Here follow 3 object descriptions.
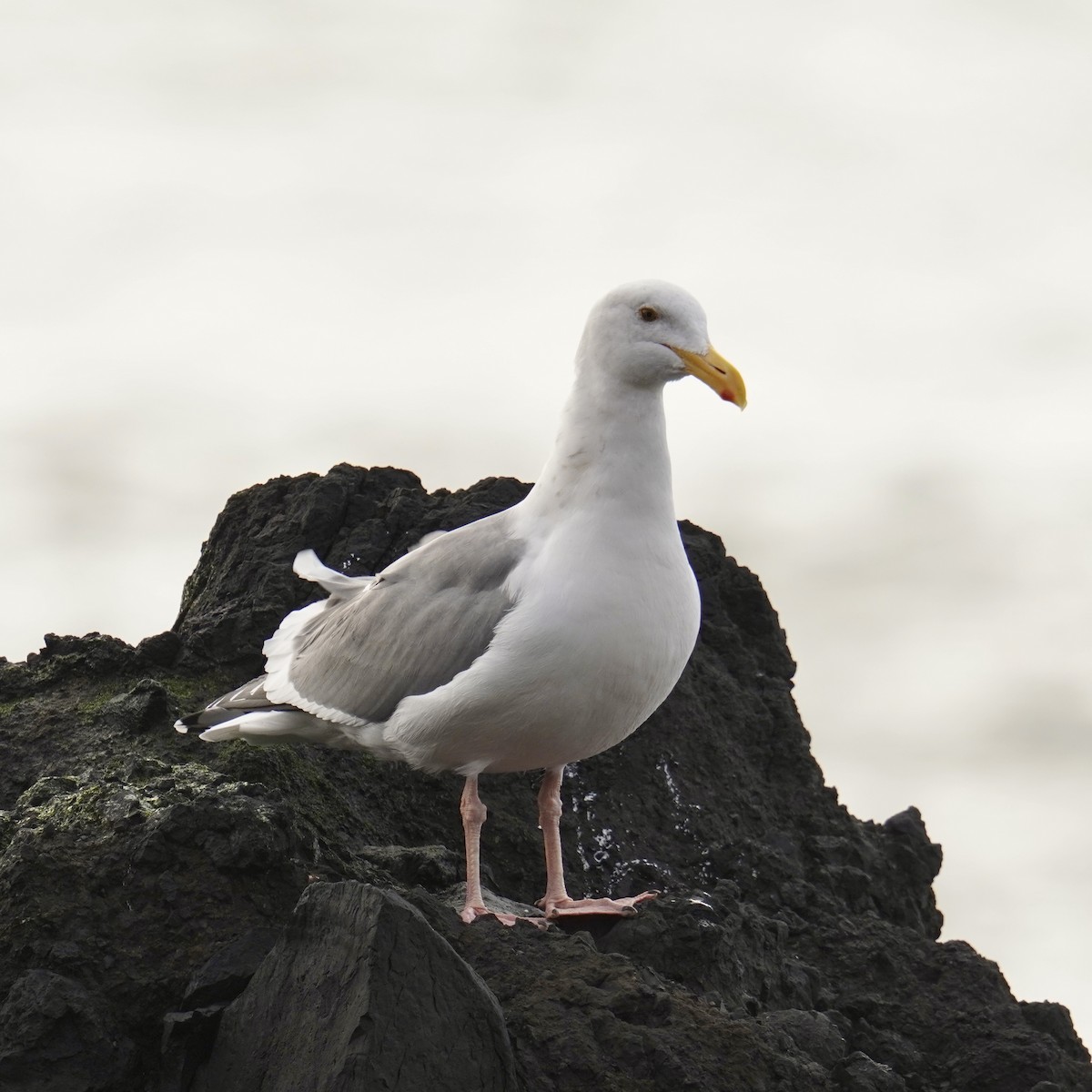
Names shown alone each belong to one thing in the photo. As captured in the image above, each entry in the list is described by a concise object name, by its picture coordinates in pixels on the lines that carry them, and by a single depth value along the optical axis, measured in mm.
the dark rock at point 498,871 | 13953
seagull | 16641
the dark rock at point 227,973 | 13844
